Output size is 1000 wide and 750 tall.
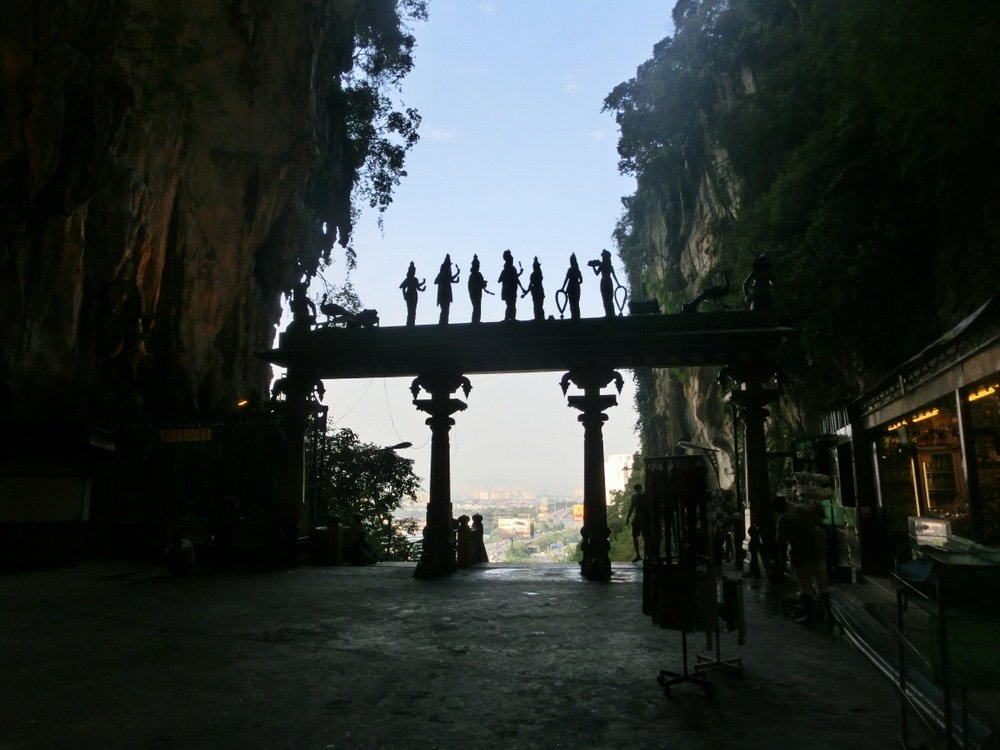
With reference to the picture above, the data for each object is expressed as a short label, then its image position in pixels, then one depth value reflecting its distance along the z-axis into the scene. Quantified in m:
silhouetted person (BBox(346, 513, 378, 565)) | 16.52
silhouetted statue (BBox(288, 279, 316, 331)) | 16.25
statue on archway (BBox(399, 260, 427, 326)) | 17.00
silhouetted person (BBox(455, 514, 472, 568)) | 16.09
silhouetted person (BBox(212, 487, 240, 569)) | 15.10
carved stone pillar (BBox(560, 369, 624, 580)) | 13.59
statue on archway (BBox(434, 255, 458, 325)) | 16.52
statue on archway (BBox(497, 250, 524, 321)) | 16.33
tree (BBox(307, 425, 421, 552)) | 26.09
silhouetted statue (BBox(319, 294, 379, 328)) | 16.44
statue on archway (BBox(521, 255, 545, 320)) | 16.14
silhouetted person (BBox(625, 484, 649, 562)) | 12.37
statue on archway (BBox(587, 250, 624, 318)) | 16.17
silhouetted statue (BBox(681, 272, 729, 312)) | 14.91
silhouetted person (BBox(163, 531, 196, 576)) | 13.74
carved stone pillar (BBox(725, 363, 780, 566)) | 13.18
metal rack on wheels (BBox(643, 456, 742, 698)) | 5.55
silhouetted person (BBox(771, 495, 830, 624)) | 8.34
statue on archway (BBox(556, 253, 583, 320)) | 15.88
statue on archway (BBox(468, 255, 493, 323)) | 16.31
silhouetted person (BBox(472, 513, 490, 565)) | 16.78
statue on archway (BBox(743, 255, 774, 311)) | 14.21
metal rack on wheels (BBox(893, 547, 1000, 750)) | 3.45
